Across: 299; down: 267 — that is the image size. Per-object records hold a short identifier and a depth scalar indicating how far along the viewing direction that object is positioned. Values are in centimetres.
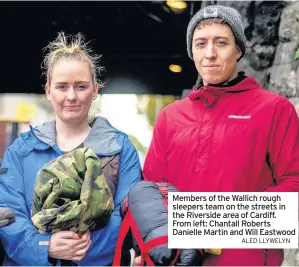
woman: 197
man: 194
